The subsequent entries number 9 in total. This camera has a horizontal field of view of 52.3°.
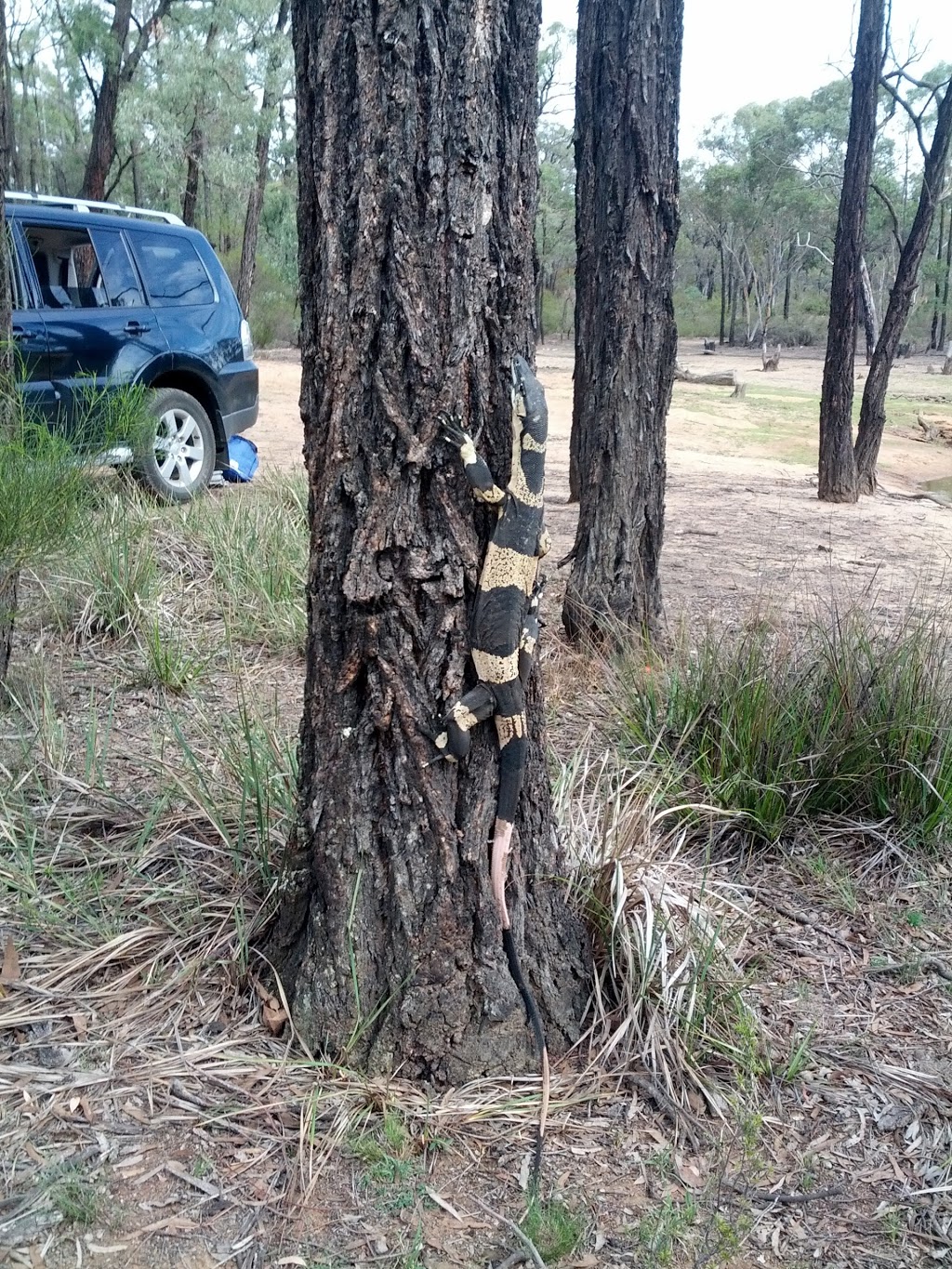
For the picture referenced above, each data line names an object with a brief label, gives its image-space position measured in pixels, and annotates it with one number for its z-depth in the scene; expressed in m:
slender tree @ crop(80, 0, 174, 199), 18.73
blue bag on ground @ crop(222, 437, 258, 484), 8.73
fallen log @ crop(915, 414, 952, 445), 19.80
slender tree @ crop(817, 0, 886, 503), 9.84
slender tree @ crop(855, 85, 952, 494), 10.59
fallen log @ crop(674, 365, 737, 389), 25.58
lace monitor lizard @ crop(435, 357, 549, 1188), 2.29
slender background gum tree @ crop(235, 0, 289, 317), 22.41
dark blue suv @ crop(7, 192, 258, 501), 6.79
